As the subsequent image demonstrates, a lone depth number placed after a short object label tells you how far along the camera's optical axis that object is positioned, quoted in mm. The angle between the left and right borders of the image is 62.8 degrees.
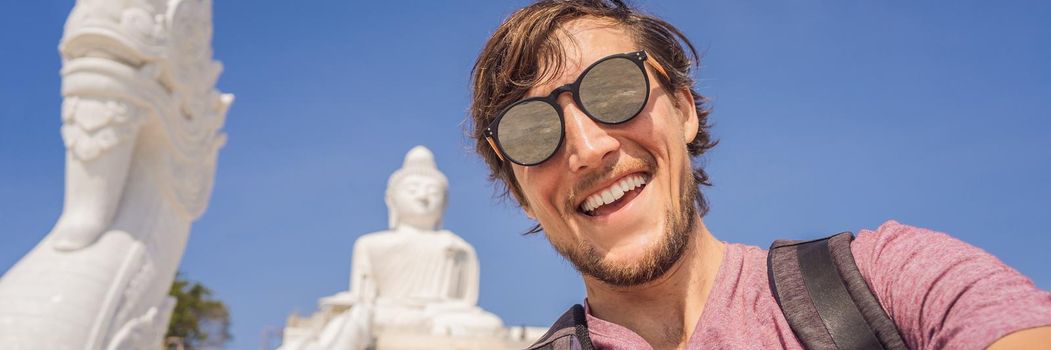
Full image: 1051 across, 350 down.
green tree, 25016
